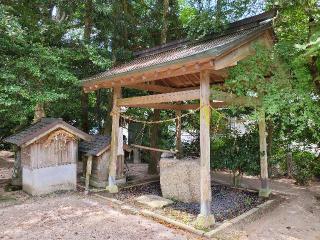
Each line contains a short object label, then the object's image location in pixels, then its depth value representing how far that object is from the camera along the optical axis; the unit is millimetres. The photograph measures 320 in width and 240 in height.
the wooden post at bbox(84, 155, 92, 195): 8250
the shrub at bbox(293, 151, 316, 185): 9734
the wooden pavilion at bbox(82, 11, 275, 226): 5699
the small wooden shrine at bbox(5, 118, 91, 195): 7766
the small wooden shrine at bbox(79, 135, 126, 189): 8508
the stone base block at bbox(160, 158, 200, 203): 7242
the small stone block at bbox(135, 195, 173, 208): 7095
